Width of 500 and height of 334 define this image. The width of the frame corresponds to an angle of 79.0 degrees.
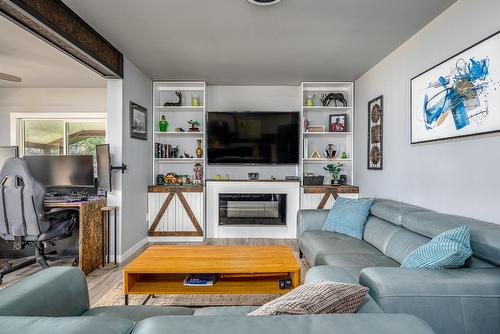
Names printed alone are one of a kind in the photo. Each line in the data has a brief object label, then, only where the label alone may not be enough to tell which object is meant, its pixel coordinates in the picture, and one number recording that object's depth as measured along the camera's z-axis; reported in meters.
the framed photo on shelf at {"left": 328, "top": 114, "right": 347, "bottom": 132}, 4.97
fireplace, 4.94
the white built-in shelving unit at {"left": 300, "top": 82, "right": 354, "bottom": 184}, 4.96
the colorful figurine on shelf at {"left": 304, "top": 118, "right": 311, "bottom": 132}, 4.98
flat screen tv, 4.97
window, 5.35
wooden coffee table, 2.21
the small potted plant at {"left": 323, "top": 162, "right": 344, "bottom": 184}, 4.96
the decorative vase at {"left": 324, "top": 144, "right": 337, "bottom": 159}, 4.98
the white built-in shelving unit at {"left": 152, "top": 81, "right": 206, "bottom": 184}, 4.98
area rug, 2.58
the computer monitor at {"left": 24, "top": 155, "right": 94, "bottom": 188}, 3.72
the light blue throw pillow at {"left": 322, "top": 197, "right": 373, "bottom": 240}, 3.17
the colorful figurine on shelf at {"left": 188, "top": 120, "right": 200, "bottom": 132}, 4.99
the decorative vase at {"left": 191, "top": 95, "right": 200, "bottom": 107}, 4.94
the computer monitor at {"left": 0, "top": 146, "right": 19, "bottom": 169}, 3.68
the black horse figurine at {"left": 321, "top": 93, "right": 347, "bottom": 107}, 4.96
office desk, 3.22
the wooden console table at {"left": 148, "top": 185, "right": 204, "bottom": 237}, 4.74
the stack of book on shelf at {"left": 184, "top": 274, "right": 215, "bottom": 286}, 2.27
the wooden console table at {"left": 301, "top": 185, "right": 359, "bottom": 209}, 4.68
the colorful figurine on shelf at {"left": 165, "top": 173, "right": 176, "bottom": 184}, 4.98
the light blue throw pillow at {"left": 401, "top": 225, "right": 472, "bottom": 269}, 1.62
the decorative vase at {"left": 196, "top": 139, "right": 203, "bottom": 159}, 4.98
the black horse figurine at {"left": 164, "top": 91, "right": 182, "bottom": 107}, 4.92
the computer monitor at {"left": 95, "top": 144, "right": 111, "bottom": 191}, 3.45
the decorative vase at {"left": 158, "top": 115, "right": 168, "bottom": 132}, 4.93
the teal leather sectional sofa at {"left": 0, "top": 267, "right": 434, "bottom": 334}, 0.75
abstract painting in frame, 2.04
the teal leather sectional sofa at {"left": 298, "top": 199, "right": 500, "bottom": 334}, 1.43
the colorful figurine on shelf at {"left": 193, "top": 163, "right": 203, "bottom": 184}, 4.99
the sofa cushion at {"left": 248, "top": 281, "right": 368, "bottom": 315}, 0.97
